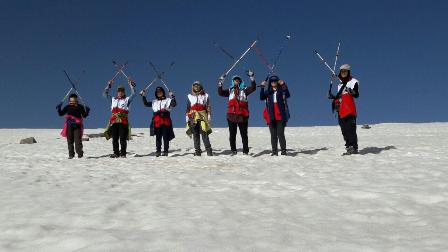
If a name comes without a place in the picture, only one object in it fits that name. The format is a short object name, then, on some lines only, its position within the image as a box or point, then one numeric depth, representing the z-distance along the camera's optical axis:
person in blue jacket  10.74
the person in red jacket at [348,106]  10.32
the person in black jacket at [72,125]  12.10
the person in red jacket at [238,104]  11.20
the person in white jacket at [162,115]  11.77
